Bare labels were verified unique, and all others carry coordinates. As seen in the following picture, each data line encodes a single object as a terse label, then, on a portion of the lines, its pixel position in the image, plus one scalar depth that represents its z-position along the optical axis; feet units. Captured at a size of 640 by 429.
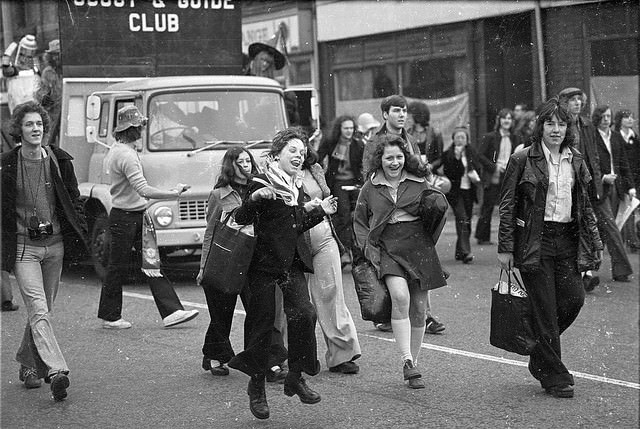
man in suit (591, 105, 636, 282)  36.88
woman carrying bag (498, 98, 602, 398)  22.24
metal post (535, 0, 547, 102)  52.78
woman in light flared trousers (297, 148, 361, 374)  24.18
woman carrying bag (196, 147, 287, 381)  23.84
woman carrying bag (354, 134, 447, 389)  23.22
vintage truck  37.88
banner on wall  66.23
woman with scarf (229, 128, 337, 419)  20.47
